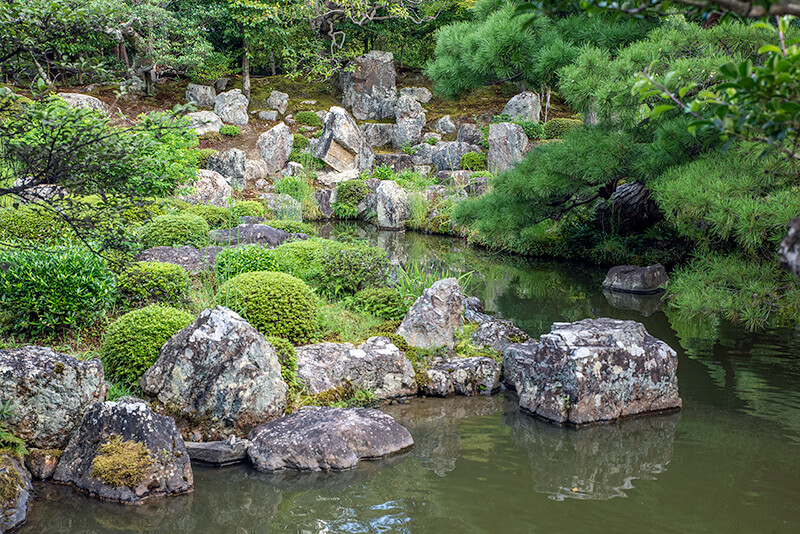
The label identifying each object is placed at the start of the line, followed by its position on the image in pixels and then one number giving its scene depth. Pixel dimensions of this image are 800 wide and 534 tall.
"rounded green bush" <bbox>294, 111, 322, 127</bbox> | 24.08
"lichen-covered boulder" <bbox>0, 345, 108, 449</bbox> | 4.25
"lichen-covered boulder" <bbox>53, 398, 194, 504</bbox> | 4.05
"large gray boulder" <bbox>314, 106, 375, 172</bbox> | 20.86
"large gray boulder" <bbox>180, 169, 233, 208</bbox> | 14.89
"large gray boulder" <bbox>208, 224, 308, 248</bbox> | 9.74
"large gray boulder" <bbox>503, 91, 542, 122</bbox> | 22.48
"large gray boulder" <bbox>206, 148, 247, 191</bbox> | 18.55
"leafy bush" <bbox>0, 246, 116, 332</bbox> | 5.44
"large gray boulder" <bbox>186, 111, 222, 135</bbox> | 21.77
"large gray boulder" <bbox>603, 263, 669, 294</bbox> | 10.58
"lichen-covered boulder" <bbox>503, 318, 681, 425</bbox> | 5.30
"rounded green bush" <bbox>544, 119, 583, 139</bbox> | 21.24
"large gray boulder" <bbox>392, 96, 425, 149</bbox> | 22.58
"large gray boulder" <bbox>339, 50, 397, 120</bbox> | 25.16
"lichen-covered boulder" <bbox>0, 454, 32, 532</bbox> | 3.71
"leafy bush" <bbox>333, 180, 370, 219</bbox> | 18.55
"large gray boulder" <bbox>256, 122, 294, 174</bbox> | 21.03
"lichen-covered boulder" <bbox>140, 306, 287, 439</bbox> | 4.80
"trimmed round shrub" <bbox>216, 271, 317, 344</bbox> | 6.09
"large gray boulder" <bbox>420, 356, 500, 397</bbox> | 6.04
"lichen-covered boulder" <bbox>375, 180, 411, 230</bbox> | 17.47
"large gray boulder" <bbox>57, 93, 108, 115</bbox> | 18.43
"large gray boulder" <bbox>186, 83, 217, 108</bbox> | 23.72
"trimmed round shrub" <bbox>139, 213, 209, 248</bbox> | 9.44
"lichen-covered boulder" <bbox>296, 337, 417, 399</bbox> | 5.82
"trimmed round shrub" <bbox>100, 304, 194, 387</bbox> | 5.10
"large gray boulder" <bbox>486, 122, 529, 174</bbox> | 19.31
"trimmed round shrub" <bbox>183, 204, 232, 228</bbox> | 12.04
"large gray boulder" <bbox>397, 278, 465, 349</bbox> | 6.60
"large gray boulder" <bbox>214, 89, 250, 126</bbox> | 23.27
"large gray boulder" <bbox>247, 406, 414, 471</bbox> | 4.52
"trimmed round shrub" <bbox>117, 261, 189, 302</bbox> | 6.33
